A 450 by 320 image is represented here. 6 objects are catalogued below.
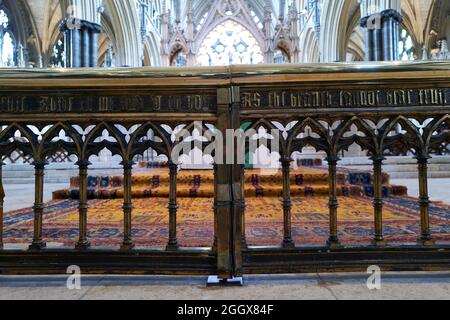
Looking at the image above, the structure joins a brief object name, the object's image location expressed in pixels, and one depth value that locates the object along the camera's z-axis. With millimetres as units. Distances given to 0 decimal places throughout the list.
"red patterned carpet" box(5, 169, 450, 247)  2139
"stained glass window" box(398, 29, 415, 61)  17730
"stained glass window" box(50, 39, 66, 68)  18544
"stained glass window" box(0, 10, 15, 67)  15550
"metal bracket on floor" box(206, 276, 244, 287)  1427
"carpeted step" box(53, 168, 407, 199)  4164
